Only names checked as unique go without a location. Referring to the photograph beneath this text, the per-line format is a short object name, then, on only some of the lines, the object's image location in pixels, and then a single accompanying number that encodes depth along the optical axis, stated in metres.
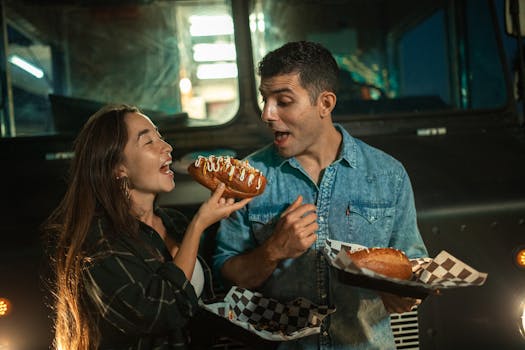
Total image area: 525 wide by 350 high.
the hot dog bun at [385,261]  2.01
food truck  2.56
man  2.23
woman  1.98
